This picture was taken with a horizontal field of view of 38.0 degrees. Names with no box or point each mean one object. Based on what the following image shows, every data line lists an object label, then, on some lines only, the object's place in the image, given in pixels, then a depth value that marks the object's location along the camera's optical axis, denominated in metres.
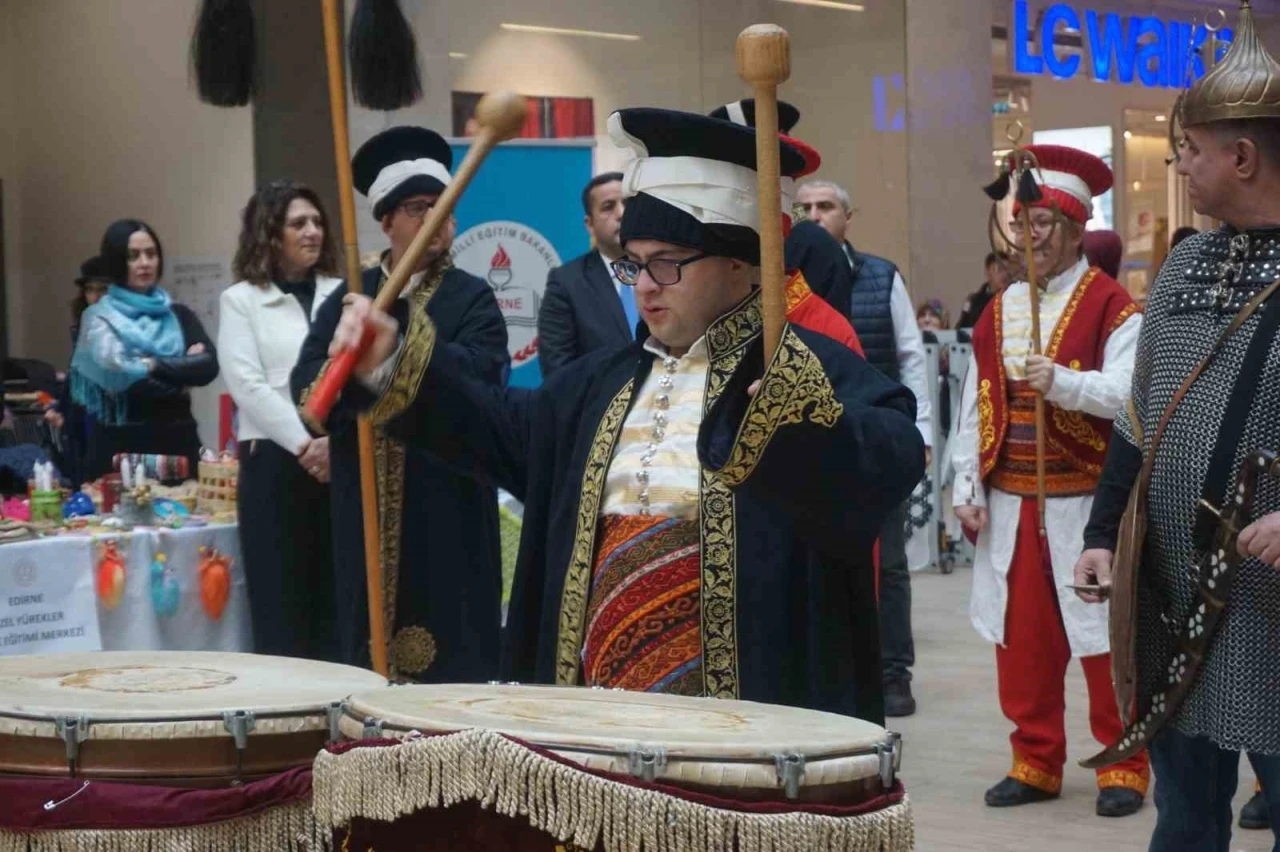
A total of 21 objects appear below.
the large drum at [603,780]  2.10
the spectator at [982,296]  10.75
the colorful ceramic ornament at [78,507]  5.93
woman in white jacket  5.71
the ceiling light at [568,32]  11.66
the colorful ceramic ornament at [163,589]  5.70
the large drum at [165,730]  2.58
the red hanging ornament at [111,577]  5.55
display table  5.36
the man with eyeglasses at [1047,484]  5.27
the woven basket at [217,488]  6.10
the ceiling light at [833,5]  13.60
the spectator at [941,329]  11.02
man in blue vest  6.88
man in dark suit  6.04
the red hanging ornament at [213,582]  5.82
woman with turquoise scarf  6.98
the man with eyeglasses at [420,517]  4.76
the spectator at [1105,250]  6.69
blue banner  7.69
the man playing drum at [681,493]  2.84
